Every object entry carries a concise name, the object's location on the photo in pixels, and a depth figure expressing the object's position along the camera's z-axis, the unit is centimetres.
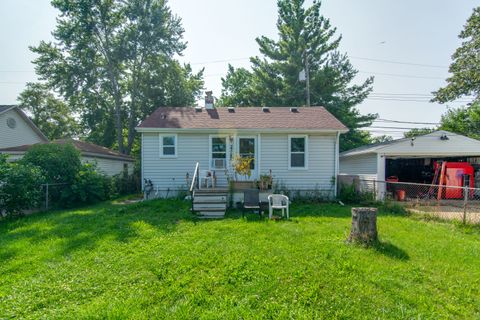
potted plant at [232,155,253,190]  957
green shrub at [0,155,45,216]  761
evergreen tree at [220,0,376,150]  2028
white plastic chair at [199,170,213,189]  1011
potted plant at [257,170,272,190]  939
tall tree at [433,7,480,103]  1570
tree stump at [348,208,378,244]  501
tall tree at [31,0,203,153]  2062
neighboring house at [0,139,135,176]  1409
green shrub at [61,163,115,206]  968
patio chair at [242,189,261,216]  779
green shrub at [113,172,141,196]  1378
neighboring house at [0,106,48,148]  1653
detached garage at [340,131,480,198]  1110
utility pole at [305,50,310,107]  1793
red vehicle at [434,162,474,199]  1127
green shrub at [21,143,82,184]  979
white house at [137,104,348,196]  1078
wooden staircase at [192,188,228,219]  779
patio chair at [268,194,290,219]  753
